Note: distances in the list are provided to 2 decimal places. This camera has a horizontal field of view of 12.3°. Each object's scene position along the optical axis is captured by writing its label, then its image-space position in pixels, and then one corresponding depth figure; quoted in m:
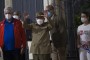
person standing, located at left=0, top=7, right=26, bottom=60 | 10.12
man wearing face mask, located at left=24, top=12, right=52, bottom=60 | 10.38
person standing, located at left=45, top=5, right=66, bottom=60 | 10.73
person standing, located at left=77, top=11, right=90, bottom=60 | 10.20
